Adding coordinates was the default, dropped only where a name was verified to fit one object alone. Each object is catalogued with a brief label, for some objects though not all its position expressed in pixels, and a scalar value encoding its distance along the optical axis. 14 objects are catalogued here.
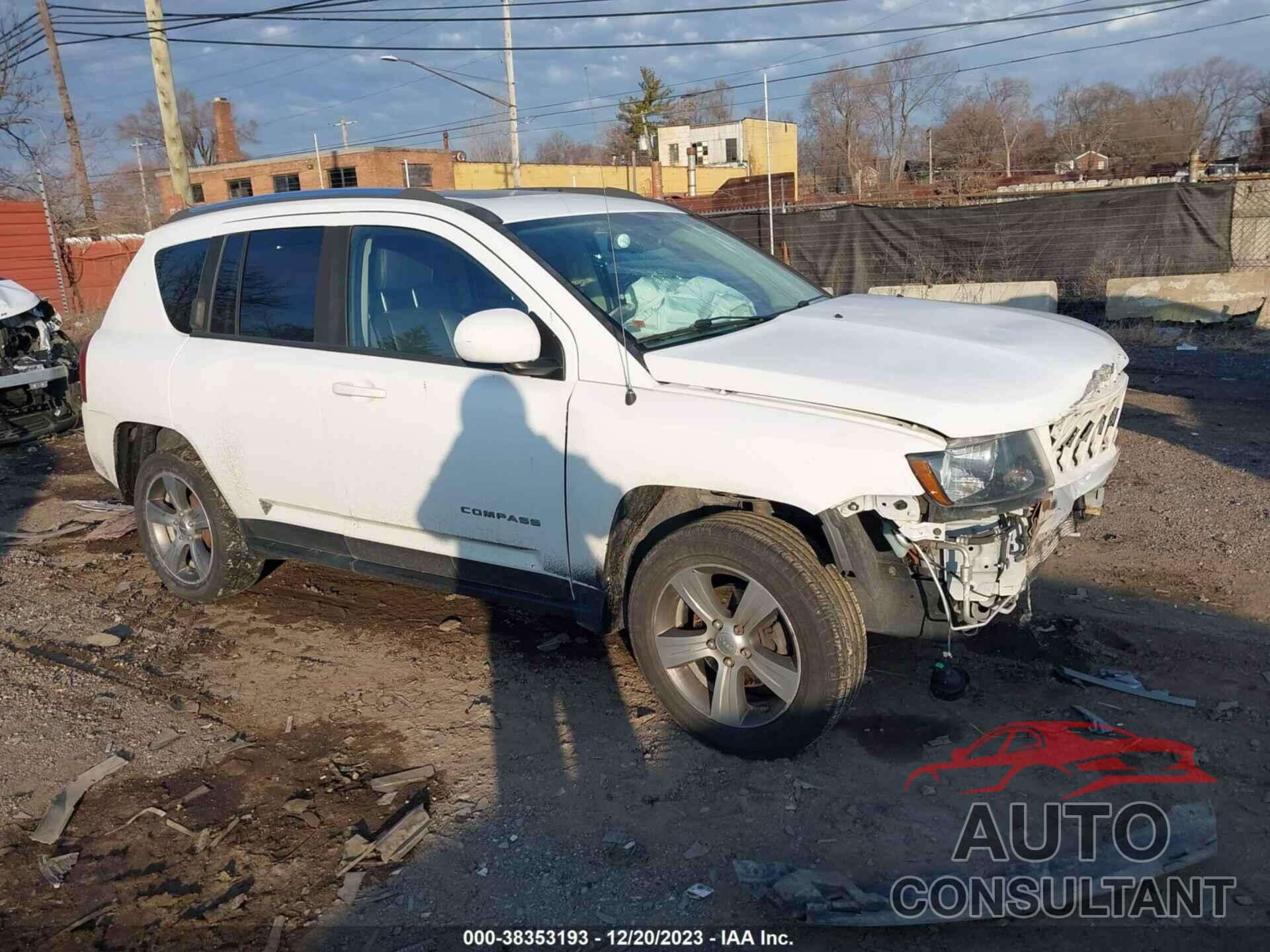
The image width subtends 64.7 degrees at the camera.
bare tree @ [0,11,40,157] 28.11
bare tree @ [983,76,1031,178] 45.50
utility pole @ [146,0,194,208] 14.73
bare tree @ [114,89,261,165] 66.56
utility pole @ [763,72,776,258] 17.53
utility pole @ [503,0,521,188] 27.03
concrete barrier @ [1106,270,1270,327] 12.67
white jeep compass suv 3.24
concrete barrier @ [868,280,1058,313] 13.00
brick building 45.81
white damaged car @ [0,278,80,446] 9.37
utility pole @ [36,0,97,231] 28.59
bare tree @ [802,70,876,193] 48.00
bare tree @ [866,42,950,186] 46.16
